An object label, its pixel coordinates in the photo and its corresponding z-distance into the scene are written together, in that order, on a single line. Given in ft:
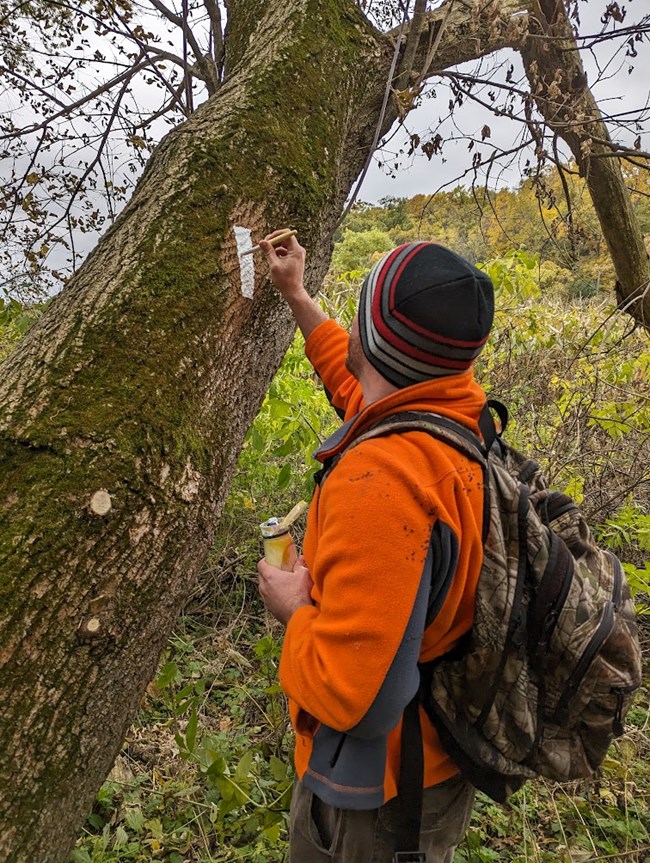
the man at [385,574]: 3.19
